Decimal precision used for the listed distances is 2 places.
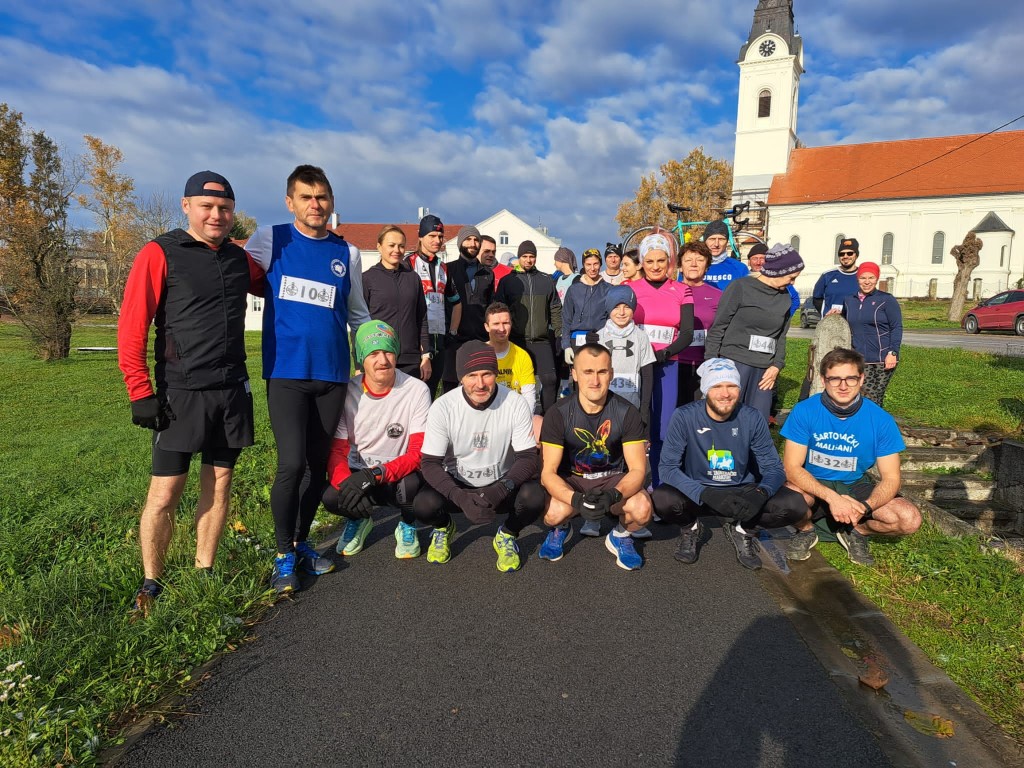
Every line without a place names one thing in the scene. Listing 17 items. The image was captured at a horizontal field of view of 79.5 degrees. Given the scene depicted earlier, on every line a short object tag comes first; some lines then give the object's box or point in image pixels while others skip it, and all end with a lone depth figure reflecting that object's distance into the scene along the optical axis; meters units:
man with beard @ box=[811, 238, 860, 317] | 6.78
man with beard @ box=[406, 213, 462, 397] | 5.69
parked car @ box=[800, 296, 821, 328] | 28.37
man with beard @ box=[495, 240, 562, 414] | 6.39
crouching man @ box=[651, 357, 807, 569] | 3.95
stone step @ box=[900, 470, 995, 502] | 6.37
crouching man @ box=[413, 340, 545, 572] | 3.95
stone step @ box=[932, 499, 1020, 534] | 6.15
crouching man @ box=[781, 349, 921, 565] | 3.93
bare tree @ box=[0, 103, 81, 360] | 16.97
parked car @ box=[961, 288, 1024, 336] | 22.02
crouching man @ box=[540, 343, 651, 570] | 4.03
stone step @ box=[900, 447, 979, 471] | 6.81
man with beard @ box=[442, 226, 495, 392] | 6.33
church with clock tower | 48.38
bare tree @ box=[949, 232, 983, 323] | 27.58
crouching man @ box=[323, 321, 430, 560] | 3.97
